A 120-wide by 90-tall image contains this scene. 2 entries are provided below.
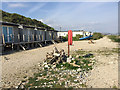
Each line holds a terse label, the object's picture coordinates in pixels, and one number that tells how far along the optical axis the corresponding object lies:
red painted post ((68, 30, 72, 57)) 10.59
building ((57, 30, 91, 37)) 51.96
